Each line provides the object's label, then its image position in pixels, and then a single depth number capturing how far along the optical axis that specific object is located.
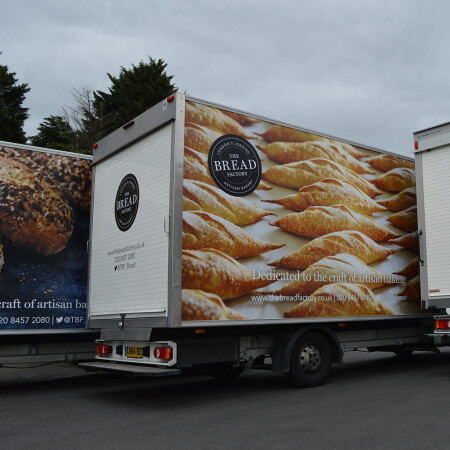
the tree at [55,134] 26.45
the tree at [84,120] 25.48
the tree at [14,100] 27.45
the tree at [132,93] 27.28
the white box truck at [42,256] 8.01
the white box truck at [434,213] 8.55
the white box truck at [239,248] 6.70
